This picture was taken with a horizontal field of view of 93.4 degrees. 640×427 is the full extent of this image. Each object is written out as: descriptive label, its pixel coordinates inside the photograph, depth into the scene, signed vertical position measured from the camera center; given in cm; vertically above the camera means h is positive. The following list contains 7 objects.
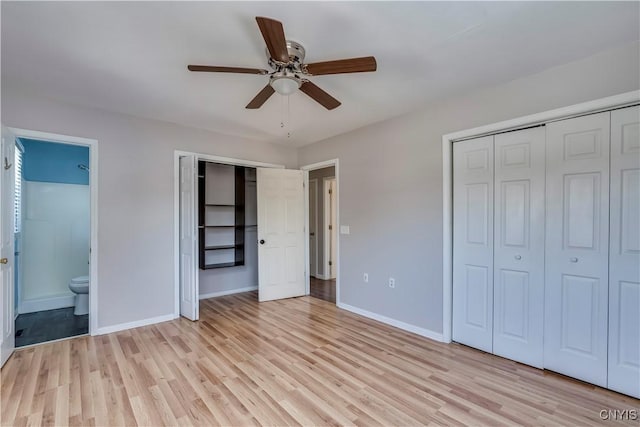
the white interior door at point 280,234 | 459 -37
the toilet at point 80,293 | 380 -107
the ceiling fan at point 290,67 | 168 +92
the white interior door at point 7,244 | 255 -30
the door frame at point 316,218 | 630 -16
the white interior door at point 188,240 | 371 -38
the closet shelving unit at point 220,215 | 479 -8
